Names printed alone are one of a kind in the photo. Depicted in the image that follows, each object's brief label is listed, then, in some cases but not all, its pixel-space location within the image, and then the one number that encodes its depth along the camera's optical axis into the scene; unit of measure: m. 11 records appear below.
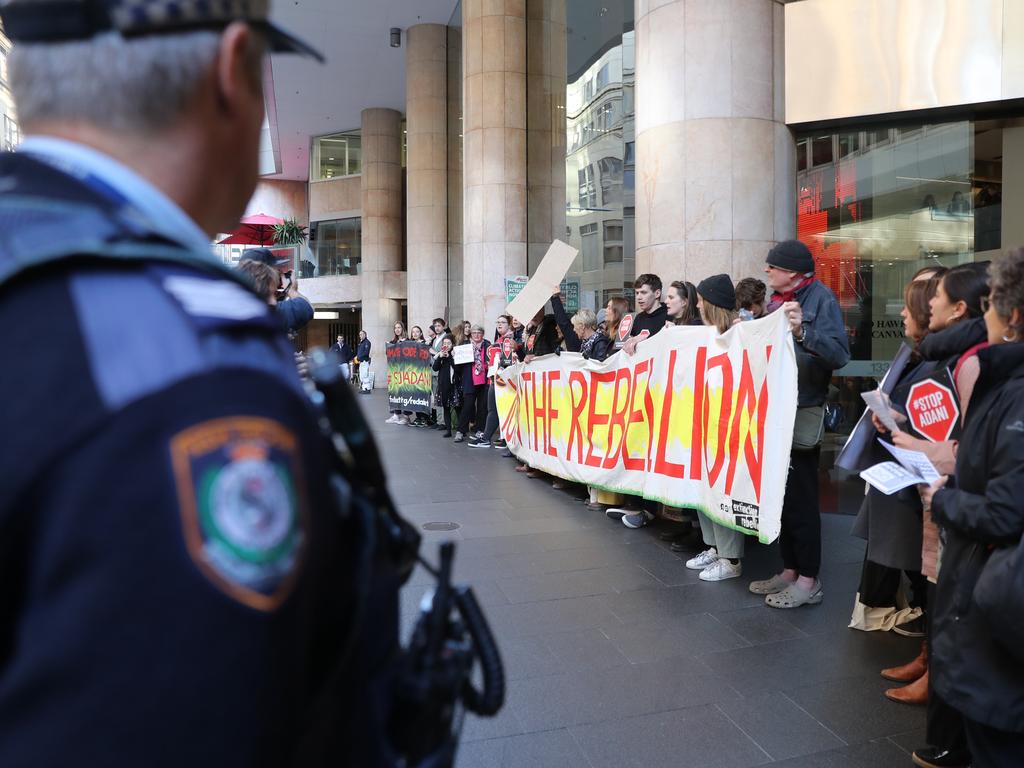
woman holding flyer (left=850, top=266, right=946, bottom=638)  3.96
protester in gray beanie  4.96
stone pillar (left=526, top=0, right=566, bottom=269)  17.31
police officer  0.65
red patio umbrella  27.14
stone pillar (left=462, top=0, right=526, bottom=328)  16.45
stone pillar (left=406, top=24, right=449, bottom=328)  24.14
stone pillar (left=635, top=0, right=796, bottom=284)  7.68
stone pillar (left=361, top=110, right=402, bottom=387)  32.78
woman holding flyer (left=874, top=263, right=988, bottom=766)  3.14
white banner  4.98
